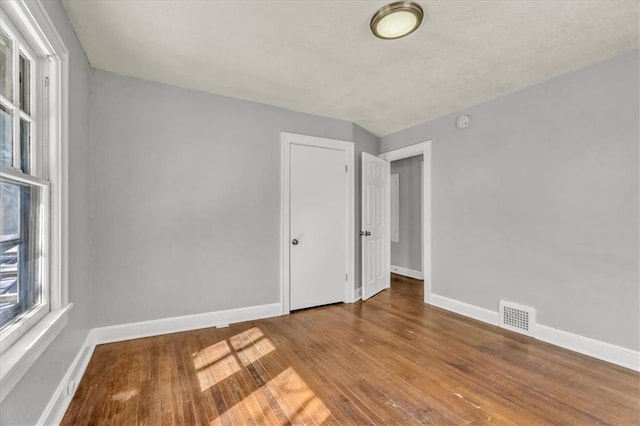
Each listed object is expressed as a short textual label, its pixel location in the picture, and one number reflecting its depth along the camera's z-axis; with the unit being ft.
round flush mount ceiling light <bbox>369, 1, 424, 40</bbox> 5.86
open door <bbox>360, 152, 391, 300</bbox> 13.24
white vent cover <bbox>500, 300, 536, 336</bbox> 9.43
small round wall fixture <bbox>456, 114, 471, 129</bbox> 11.30
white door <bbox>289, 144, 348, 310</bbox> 11.84
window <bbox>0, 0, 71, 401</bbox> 4.18
